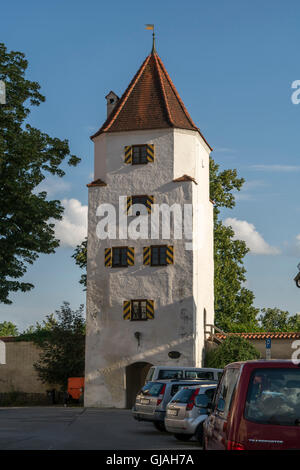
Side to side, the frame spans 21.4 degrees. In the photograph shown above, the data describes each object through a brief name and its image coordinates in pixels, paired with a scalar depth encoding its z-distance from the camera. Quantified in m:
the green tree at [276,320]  95.19
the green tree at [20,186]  37.69
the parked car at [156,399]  23.56
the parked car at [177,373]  28.80
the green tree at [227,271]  54.66
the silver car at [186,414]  19.33
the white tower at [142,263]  43.75
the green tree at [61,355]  47.47
